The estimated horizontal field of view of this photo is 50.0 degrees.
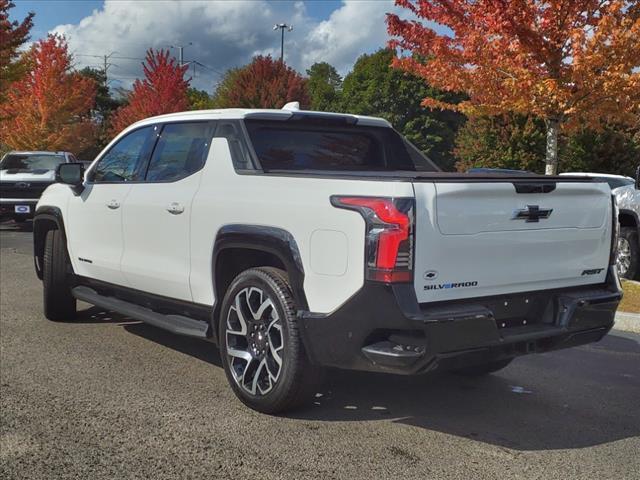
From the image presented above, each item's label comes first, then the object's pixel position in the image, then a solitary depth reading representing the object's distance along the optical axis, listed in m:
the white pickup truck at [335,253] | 3.41
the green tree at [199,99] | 49.76
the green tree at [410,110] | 47.66
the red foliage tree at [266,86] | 32.66
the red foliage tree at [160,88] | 30.77
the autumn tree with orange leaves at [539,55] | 8.56
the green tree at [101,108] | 41.01
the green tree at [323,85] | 58.06
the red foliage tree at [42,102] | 29.23
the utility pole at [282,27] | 55.84
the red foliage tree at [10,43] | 23.06
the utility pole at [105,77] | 65.11
